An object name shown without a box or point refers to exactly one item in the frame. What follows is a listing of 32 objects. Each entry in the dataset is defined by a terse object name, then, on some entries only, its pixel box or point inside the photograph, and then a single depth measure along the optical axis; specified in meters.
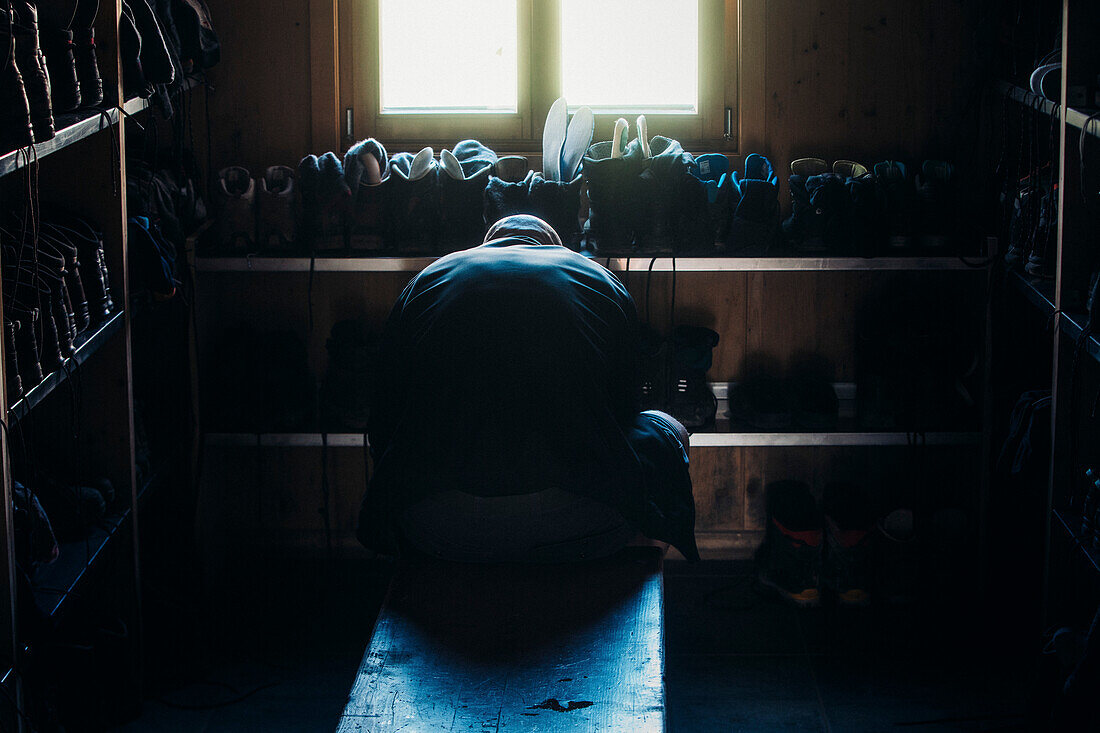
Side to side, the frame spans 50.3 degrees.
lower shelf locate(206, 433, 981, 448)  3.50
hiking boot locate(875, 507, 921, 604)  3.53
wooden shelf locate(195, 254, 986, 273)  3.40
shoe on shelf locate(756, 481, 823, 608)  3.60
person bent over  2.43
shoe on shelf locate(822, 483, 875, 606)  3.55
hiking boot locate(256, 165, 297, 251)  3.52
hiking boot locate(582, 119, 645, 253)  3.42
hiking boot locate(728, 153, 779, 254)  3.42
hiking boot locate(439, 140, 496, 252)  3.53
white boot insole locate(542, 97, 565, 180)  3.55
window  3.79
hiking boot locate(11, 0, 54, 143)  2.25
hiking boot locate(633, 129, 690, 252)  3.43
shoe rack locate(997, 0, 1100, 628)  2.68
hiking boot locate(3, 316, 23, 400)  2.26
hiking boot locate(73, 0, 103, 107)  2.64
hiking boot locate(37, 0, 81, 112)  2.46
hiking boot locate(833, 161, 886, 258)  3.39
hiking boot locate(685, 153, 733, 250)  3.43
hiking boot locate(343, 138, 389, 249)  3.50
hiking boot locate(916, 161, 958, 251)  3.44
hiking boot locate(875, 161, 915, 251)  3.43
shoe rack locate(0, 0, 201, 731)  2.56
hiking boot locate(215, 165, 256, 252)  3.51
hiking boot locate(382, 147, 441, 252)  3.52
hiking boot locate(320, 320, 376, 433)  3.58
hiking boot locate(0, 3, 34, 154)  2.14
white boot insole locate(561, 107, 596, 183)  3.53
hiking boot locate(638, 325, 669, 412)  3.57
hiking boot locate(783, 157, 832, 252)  3.44
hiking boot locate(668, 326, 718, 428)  3.57
